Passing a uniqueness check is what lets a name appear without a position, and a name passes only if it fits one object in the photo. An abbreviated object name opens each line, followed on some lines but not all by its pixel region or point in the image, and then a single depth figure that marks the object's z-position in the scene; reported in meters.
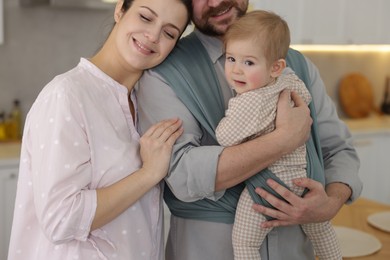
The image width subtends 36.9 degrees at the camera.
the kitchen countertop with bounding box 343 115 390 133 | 4.95
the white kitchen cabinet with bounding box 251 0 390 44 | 4.75
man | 1.58
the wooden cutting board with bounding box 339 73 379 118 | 5.47
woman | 1.47
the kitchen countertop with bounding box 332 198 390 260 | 2.01
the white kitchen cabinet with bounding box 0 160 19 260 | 3.45
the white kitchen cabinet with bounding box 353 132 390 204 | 4.97
